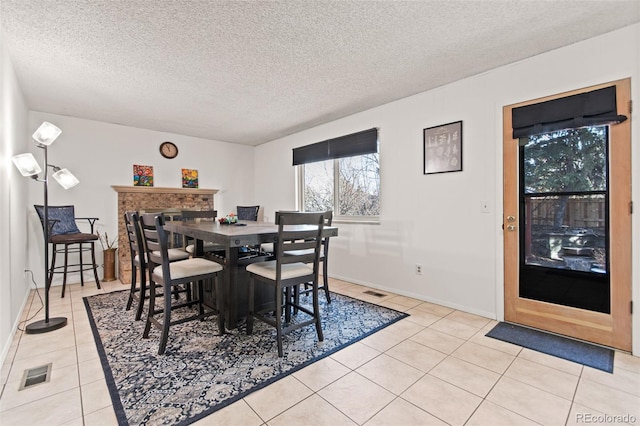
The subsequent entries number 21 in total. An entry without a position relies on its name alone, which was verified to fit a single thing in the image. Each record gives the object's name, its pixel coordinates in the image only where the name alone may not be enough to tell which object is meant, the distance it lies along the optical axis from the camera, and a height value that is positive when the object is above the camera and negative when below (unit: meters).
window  4.12 +0.53
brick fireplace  4.50 +0.17
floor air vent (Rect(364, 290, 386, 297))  3.69 -1.07
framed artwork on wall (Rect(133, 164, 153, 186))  4.92 +0.61
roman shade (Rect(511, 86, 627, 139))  2.28 +0.78
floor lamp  2.49 +0.36
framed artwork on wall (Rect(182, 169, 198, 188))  5.47 +0.62
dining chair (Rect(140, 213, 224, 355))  2.21 -0.48
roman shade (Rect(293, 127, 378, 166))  4.00 +0.93
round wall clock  5.21 +1.10
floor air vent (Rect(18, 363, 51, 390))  1.86 -1.07
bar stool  3.74 -0.31
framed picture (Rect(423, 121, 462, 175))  3.16 +0.66
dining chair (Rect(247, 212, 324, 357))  2.19 -0.47
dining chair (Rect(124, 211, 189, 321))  2.73 -0.45
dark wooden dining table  2.25 -0.45
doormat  2.12 -1.10
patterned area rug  1.66 -1.07
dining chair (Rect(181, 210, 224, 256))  3.35 -0.10
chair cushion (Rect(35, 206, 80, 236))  3.99 -0.10
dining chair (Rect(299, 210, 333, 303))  3.18 -0.68
